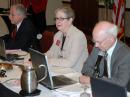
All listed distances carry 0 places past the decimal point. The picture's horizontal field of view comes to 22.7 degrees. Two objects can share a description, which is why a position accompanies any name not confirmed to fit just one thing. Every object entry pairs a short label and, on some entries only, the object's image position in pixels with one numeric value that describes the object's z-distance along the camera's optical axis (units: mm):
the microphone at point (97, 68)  2699
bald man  2631
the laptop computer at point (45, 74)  2500
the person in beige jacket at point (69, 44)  3477
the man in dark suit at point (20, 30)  4441
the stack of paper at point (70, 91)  2482
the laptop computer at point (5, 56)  3676
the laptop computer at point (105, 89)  1798
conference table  2518
